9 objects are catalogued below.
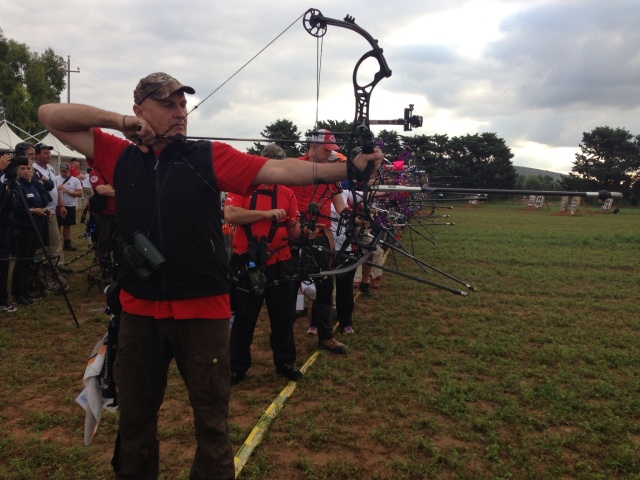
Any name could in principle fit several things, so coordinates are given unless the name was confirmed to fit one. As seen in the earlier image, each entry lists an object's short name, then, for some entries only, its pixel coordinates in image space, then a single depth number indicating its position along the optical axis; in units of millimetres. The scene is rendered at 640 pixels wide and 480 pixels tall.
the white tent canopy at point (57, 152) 20484
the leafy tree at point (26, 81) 37156
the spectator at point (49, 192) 7220
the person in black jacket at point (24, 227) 6281
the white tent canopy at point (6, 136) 18234
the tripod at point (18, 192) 5573
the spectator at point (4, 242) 5980
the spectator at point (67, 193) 9891
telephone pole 42469
